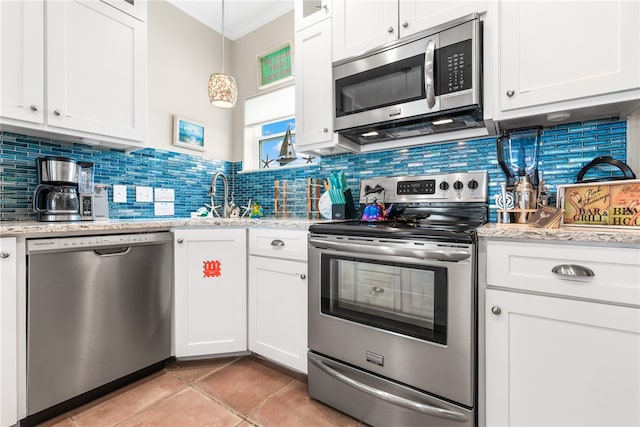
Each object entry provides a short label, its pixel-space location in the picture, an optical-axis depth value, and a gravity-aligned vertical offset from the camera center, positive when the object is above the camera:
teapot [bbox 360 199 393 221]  1.77 +0.00
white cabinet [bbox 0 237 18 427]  1.24 -0.52
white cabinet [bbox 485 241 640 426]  0.94 -0.43
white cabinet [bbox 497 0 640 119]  1.12 +0.66
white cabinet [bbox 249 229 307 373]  1.68 -0.51
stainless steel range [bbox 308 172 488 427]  1.15 -0.46
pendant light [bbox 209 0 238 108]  2.08 +0.89
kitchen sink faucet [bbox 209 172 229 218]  2.58 +0.15
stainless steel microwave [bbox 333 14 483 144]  1.39 +0.69
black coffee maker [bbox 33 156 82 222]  1.66 +0.12
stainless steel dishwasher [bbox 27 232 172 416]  1.34 -0.52
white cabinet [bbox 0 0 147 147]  1.53 +0.85
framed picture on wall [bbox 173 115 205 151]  2.56 +0.72
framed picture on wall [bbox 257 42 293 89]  2.63 +1.38
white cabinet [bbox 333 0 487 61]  1.45 +1.06
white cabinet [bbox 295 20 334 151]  1.88 +0.84
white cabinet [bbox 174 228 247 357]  1.86 -0.51
